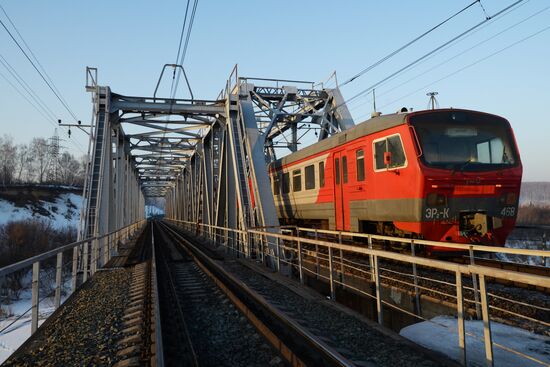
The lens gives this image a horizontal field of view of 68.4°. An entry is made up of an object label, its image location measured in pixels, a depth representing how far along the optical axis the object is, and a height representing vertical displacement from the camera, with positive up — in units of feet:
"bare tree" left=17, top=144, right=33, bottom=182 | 335.67 +52.41
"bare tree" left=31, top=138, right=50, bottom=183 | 342.23 +60.24
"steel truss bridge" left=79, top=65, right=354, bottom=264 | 47.24 +14.36
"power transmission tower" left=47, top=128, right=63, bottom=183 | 349.20 +50.82
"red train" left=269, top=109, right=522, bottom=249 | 29.76 +3.23
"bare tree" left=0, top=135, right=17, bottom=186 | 296.51 +51.41
